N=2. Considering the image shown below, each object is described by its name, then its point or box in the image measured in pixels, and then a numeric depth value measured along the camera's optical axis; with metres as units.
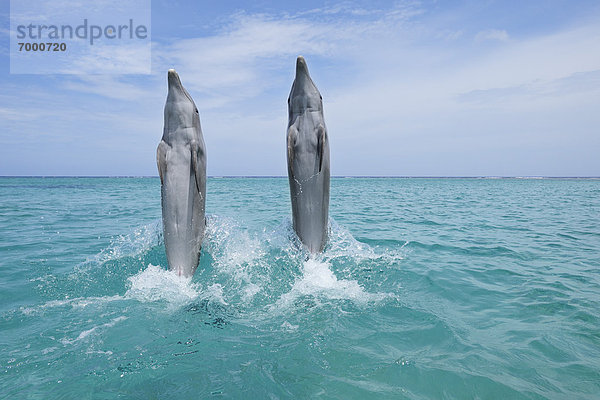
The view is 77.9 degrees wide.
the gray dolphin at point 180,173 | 6.30
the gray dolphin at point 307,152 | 6.79
